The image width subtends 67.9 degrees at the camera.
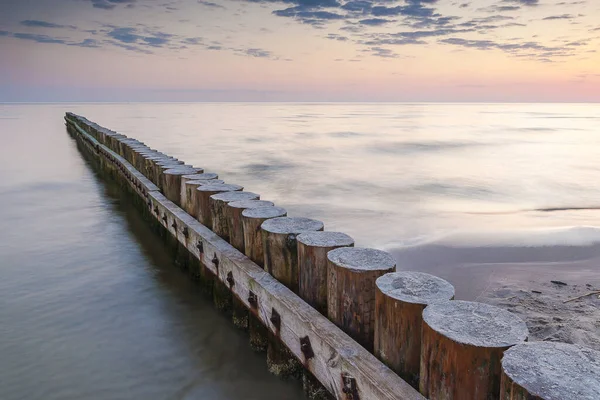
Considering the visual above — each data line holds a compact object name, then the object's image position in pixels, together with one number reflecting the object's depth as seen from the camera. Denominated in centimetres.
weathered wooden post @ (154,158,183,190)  544
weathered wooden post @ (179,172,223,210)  449
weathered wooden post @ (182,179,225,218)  418
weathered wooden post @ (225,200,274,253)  326
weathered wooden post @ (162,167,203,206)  479
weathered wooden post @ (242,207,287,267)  300
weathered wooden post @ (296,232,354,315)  241
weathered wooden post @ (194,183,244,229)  392
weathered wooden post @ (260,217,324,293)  270
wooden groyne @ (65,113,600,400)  159
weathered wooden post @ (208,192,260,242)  357
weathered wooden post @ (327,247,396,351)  210
